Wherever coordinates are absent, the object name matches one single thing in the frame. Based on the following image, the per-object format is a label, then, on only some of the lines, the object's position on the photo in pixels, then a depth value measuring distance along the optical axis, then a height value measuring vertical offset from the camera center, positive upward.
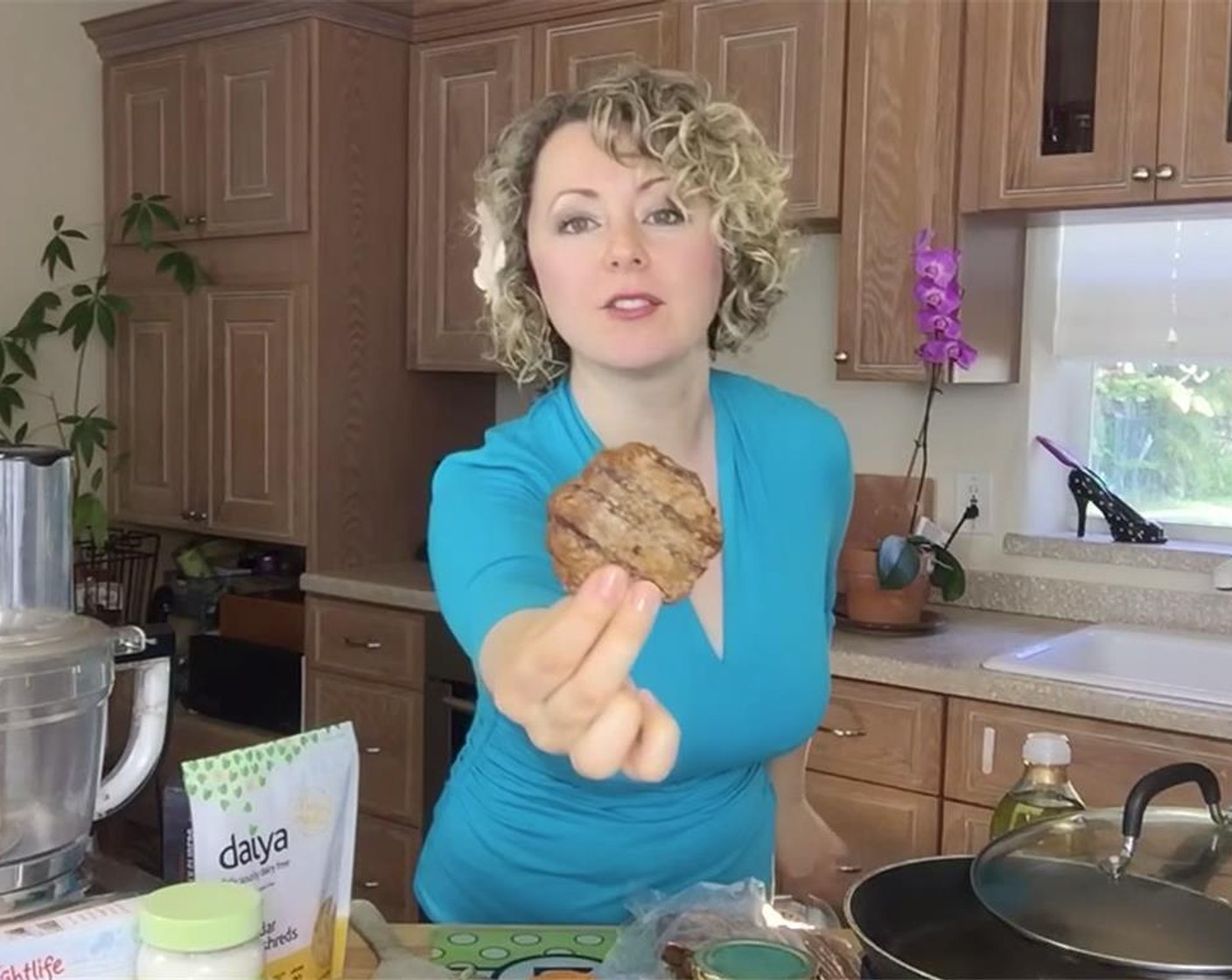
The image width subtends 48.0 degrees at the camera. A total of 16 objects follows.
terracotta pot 2.46 -0.38
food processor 0.88 -0.21
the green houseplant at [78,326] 3.23 +0.10
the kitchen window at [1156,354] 2.53 +0.06
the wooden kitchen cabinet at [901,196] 2.44 +0.33
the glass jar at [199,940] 0.74 -0.30
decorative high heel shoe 2.61 -0.23
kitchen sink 2.34 -0.47
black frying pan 0.79 -0.34
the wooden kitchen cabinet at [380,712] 2.97 -0.74
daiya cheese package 0.86 -0.30
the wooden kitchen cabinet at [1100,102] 2.19 +0.47
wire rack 3.40 -0.52
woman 1.08 -0.07
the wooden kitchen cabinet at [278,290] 3.12 +0.19
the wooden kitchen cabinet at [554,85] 2.60 +0.60
